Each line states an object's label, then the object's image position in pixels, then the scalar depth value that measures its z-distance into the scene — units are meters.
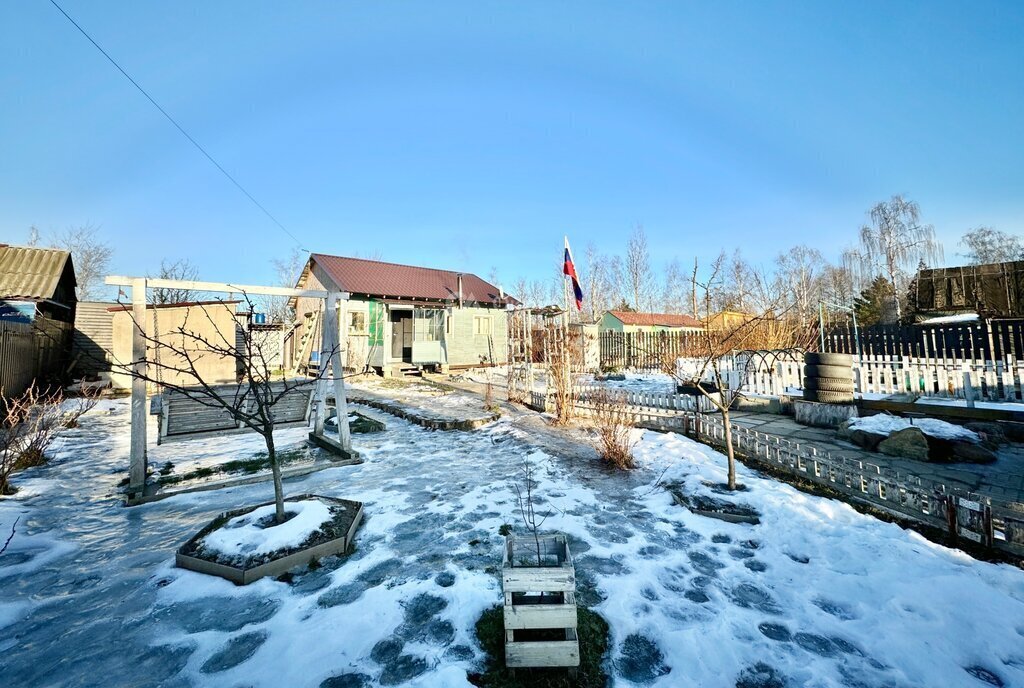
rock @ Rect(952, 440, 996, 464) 5.09
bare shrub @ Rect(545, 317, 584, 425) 8.45
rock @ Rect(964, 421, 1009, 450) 5.80
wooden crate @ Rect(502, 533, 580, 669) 2.05
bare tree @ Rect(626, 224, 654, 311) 39.28
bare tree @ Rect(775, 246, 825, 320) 34.03
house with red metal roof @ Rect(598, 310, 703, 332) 30.23
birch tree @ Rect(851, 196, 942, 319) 26.55
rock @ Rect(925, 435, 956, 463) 5.23
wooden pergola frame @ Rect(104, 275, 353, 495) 4.47
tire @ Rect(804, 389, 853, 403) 7.74
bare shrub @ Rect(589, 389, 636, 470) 5.55
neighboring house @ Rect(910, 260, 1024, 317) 22.12
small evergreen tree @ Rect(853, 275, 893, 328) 26.06
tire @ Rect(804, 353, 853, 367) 7.68
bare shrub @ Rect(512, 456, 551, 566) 3.94
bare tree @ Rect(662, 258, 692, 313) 42.41
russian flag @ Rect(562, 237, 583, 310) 13.53
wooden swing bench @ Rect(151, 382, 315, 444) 5.33
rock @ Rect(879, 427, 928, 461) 5.31
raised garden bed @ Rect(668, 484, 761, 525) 3.90
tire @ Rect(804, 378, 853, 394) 7.67
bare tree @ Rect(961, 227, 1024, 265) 28.83
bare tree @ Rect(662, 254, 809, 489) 4.58
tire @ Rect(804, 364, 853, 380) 7.66
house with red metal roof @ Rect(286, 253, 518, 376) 18.14
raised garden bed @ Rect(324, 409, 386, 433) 8.12
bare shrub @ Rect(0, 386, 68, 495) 4.68
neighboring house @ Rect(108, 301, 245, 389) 11.75
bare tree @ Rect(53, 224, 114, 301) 25.83
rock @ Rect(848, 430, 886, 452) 5.79
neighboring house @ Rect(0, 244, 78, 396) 9.45
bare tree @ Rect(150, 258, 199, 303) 19.89
